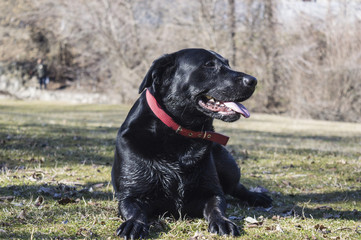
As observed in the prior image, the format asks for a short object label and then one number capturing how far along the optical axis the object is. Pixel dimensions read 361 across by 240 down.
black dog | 3.20
